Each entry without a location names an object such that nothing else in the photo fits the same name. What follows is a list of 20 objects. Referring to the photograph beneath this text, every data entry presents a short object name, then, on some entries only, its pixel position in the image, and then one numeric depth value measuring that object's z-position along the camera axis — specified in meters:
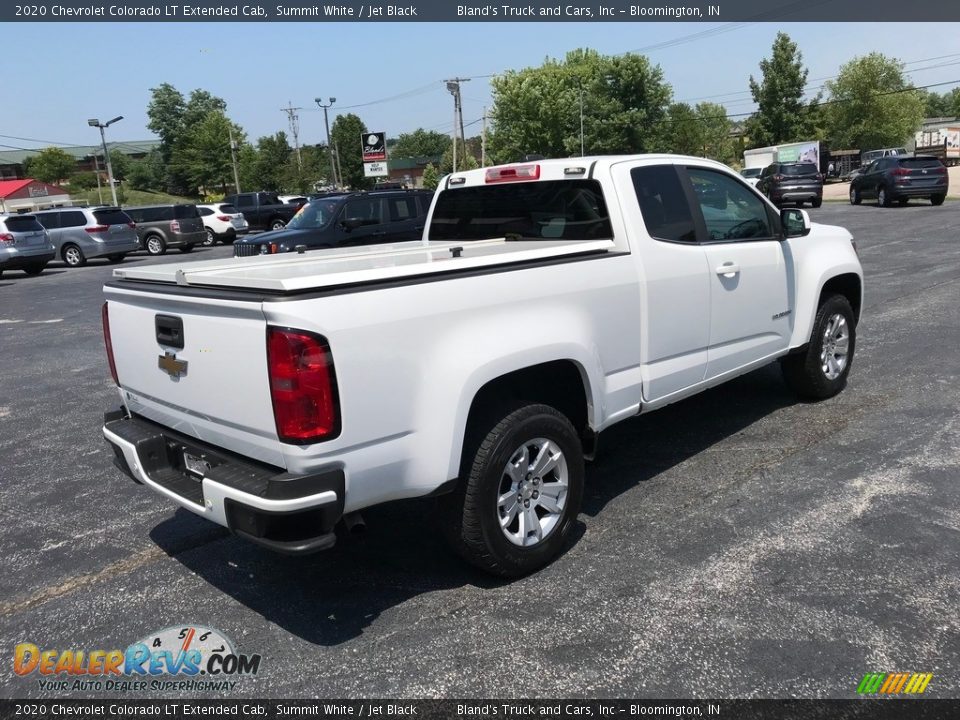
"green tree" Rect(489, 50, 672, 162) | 69.69
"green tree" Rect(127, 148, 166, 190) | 103.19
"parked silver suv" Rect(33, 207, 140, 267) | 22.95
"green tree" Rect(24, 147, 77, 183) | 110.06
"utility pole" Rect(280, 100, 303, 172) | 96.43
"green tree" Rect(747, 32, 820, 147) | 62.84
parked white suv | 29.44
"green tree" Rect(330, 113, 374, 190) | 113.31
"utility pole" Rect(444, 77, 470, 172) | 58.10
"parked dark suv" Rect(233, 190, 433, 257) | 14.04
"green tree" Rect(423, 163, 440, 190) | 57.92
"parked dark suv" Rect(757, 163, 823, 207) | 28.05
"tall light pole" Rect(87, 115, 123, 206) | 46.75
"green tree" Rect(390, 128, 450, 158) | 165.88
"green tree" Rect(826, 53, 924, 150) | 71.69
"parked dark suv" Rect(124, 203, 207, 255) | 26.22
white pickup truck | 2.97
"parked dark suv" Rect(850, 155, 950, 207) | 24.33
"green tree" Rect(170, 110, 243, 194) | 90.81
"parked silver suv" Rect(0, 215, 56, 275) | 19.78
